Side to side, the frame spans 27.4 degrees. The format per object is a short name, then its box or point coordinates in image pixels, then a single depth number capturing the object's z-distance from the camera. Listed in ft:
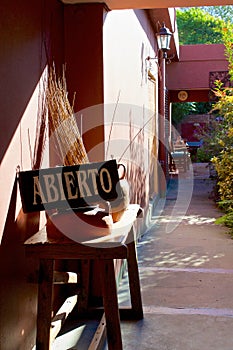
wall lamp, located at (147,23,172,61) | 21.42
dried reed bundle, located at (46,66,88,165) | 8.42
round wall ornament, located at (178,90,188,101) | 37.55
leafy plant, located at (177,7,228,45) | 81.41
